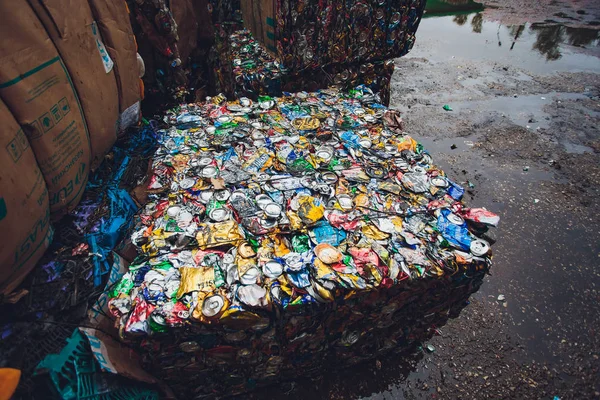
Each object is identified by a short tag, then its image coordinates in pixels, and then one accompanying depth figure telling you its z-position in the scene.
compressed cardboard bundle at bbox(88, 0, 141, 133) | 1.76
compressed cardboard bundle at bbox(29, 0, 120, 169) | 1.38
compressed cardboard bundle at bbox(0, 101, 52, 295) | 1.10
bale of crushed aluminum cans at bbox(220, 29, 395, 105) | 3.26
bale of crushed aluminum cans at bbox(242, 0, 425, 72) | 2.93
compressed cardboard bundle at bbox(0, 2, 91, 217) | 1.13
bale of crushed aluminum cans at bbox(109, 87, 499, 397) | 1.33
